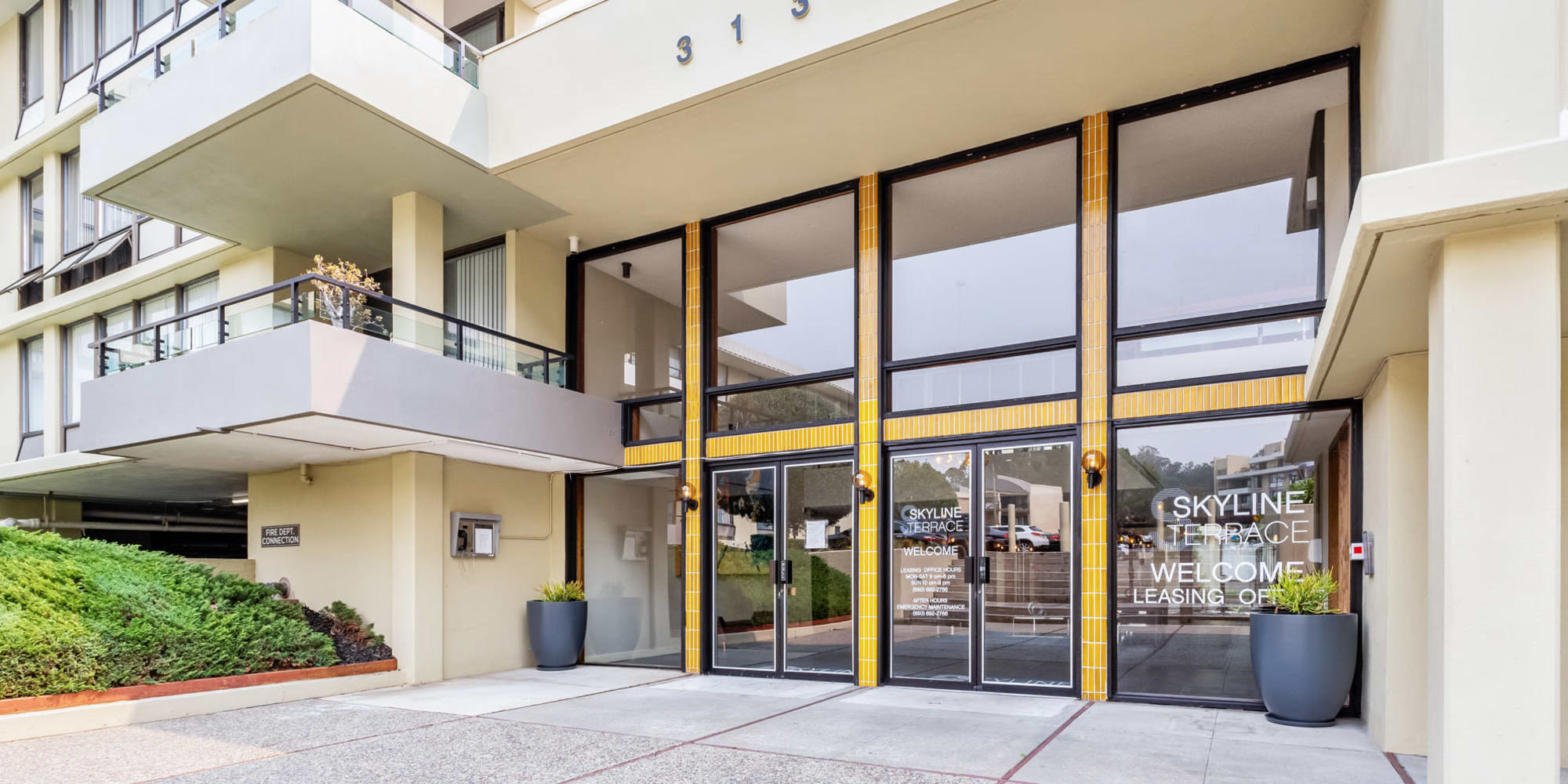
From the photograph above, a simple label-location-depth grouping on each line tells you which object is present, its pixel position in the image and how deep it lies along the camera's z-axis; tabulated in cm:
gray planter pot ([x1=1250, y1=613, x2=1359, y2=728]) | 660
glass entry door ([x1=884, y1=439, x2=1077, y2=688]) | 827
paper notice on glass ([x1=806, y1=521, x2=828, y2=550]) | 959
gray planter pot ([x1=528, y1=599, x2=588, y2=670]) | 1077
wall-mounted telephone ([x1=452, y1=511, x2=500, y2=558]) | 1030
